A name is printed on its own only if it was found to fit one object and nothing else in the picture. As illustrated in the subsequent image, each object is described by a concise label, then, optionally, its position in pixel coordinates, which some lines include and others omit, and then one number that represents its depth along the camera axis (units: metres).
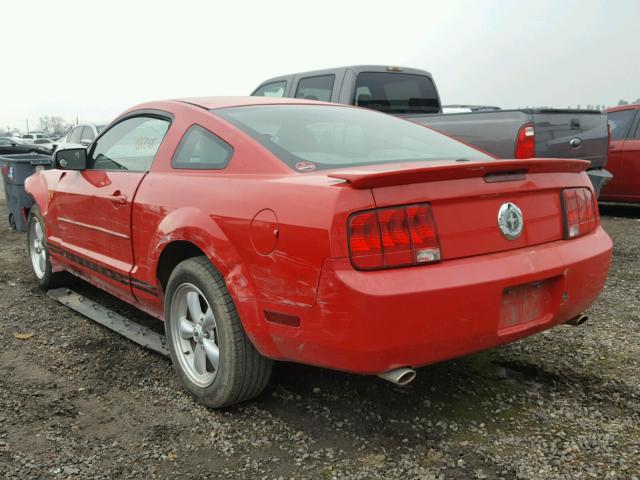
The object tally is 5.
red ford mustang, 2.15
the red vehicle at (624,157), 8.20
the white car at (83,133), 11.51
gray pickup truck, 5.82
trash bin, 6.61
